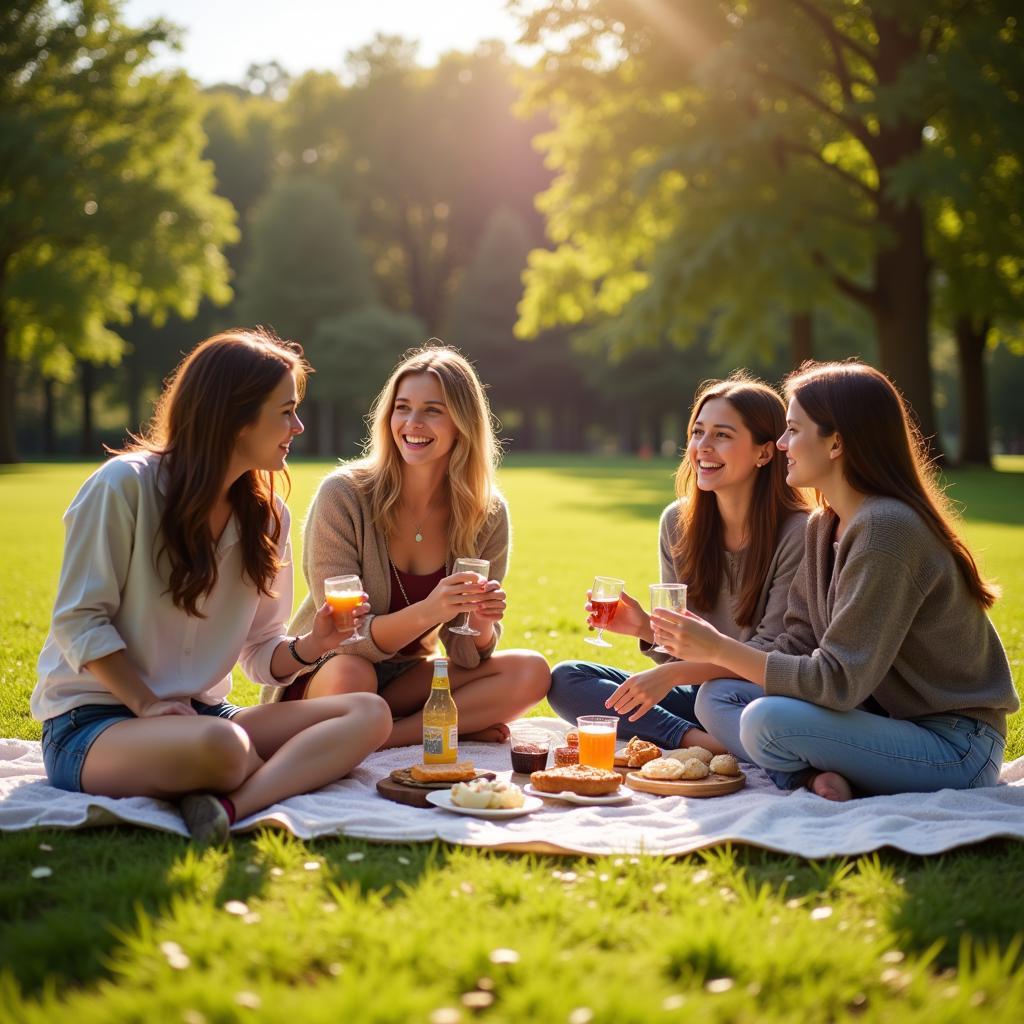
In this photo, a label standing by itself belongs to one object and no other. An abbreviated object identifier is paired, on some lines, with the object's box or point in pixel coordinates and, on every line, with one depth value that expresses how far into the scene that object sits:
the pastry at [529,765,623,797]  4.87
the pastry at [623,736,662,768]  5.48
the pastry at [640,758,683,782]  5.10
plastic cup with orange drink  5.15
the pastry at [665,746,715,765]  5.29
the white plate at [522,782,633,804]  4.81
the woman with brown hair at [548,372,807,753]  5.78
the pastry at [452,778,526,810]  4.63
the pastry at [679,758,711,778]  5.10
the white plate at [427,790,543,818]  4.58
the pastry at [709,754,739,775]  5.17
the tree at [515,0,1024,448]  23.42
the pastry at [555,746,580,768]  5.32
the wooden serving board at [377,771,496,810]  4.80
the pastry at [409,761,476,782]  4.94
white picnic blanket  4.22
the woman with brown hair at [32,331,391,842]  4.41
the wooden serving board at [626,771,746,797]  4.98
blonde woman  5.90
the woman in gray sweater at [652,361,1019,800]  4.62
